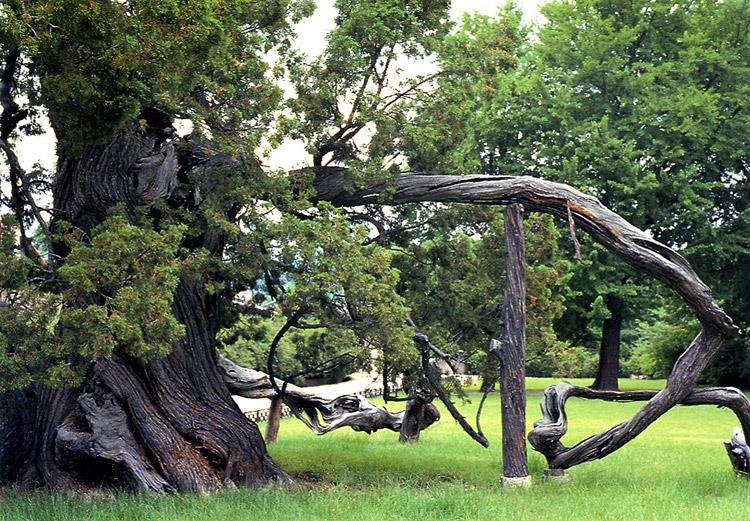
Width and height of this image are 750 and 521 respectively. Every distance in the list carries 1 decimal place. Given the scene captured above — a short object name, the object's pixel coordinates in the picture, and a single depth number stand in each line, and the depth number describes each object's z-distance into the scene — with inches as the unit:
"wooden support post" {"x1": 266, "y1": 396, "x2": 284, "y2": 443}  583.0
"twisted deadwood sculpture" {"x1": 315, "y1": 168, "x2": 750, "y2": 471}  378.0
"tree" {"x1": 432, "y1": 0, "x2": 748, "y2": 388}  1001.5
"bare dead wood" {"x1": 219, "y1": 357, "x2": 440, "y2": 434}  454.3
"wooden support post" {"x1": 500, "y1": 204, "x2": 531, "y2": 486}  370.6
